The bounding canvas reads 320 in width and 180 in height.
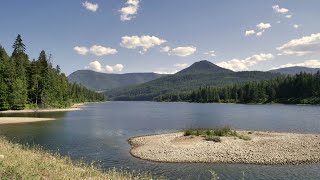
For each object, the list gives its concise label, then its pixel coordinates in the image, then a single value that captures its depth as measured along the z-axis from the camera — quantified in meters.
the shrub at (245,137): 48.94
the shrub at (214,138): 47.82
